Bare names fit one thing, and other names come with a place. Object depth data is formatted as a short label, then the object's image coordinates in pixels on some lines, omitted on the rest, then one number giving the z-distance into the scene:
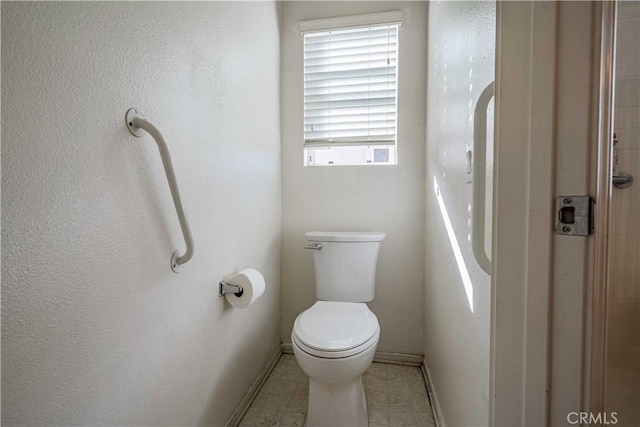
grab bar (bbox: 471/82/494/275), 0.53
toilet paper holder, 1.12
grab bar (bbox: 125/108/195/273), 0.73
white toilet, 1.11
